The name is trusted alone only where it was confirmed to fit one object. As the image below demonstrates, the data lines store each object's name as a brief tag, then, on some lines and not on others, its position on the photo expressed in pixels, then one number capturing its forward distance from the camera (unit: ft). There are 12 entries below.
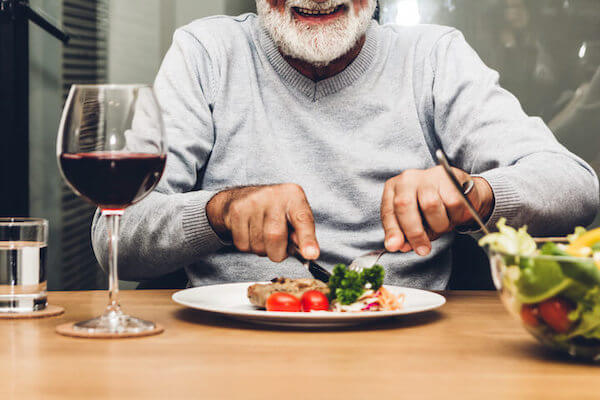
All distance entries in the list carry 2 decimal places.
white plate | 2.74
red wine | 2.73
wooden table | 2.00
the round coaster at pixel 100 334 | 2.63
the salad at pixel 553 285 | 2.10
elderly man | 5.24
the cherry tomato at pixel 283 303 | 2.93
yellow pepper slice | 2.30
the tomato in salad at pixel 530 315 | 2.25
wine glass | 2.69
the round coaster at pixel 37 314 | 3.06
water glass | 3.07
